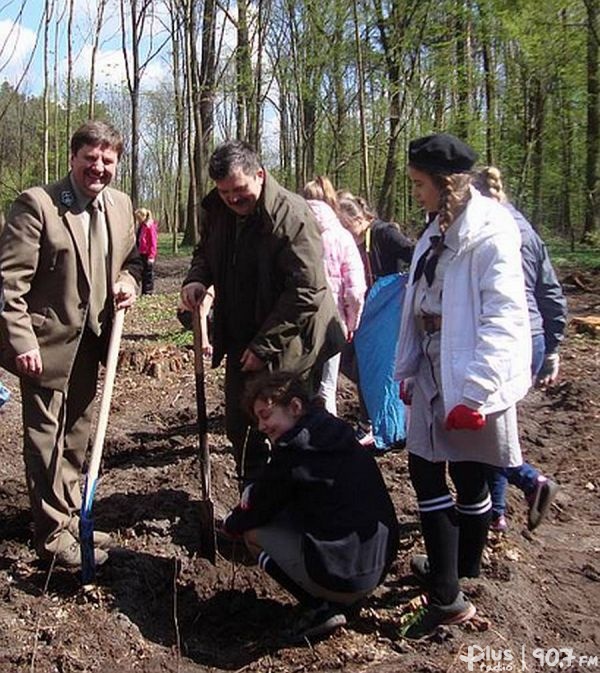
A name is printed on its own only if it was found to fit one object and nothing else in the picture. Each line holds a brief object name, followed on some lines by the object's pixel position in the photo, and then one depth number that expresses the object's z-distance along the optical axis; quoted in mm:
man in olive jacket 3484
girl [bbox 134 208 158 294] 14875
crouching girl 3045
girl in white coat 2785
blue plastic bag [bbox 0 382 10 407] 3988
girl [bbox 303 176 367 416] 4988
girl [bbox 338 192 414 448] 5621
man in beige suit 3307
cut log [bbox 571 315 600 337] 9453
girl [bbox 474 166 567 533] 3766
